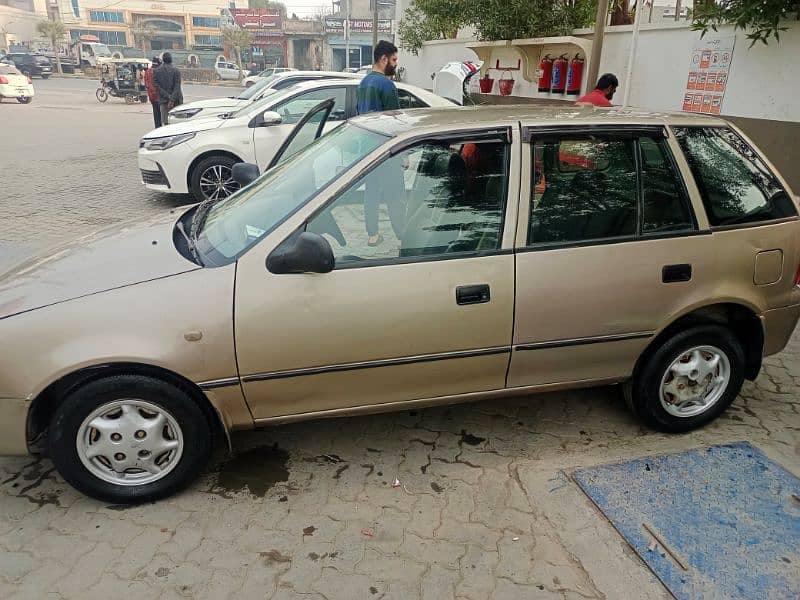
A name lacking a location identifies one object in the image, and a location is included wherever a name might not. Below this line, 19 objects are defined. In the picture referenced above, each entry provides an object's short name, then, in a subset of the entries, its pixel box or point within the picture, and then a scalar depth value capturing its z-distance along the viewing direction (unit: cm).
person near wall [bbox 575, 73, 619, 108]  604
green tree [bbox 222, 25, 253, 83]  5719
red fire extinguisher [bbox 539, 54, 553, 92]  923
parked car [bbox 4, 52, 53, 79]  3812
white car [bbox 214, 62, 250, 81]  4644
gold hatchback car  244
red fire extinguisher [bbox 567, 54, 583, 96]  866
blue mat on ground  231
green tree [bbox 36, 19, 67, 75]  5879
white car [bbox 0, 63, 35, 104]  2216
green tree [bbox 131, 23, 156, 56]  6209
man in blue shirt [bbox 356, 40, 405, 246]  541
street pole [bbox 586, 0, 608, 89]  738
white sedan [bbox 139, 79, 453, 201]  748
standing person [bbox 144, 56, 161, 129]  1299
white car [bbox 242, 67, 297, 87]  2531
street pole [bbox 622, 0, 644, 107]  752
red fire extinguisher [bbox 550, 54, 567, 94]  892
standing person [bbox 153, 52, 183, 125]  1271
